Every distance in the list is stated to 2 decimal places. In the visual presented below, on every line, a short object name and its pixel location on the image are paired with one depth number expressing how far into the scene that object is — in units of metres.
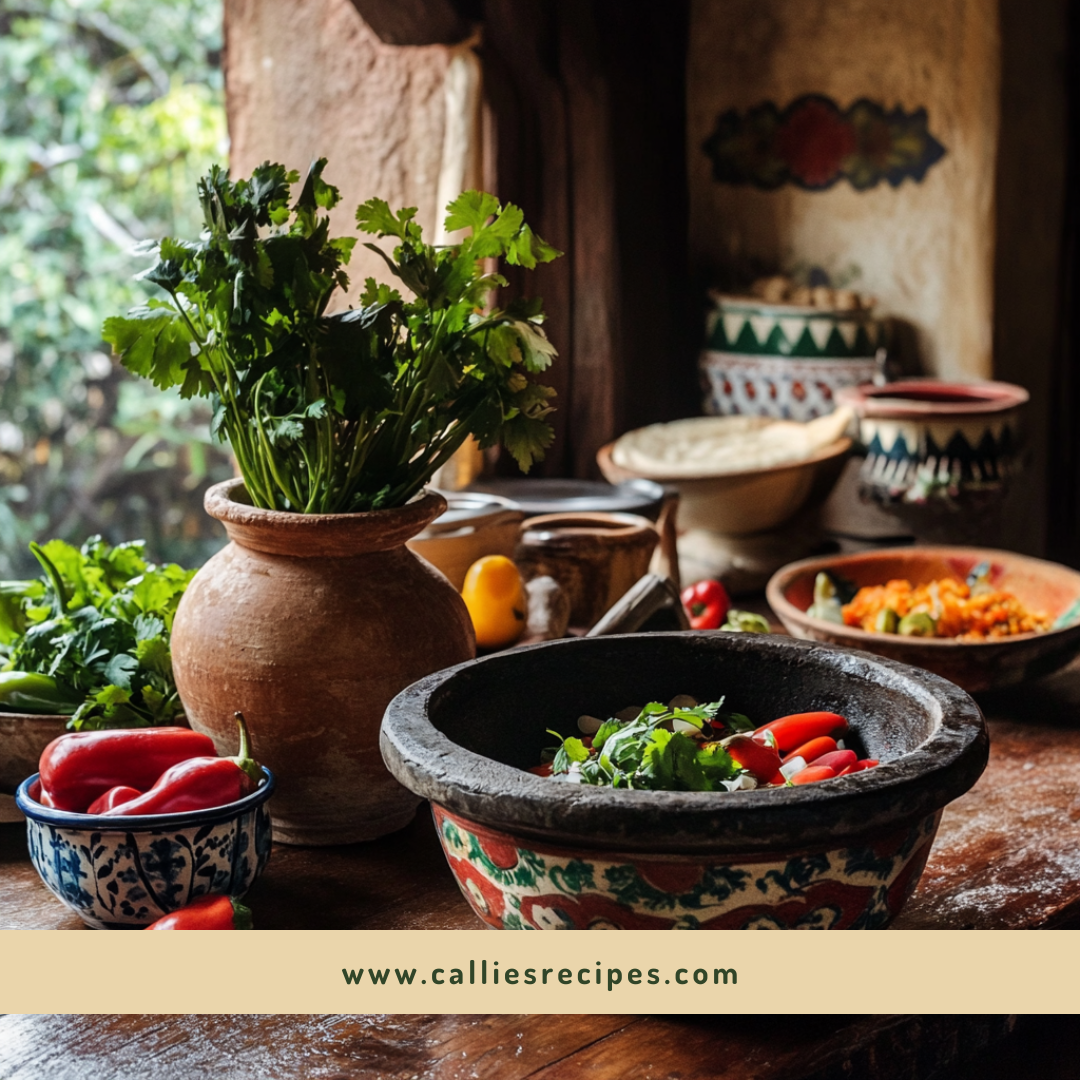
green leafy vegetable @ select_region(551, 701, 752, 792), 0.89
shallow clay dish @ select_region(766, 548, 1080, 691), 1.48
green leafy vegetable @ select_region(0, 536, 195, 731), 1.23
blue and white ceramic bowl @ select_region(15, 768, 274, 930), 0.97
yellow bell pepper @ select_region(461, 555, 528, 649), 1.54
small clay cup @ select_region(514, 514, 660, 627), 1.75
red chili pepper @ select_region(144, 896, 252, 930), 0.95
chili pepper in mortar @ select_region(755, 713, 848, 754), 1.05
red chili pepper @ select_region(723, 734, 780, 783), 0.98
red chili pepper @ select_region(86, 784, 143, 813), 1.00
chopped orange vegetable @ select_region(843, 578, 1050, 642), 1.58
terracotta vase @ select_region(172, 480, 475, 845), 1.12
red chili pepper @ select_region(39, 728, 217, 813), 1.02
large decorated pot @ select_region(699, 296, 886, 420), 2.58
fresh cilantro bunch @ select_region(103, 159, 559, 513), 1.06
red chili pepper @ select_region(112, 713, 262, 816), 0.99
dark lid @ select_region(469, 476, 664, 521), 1.99
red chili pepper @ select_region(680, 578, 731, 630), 1.84
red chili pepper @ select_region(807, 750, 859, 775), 0.97
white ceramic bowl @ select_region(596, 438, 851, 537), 2.18
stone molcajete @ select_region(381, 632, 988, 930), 0.80
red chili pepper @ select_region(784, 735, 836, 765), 1.02
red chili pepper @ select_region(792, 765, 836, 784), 0.95
